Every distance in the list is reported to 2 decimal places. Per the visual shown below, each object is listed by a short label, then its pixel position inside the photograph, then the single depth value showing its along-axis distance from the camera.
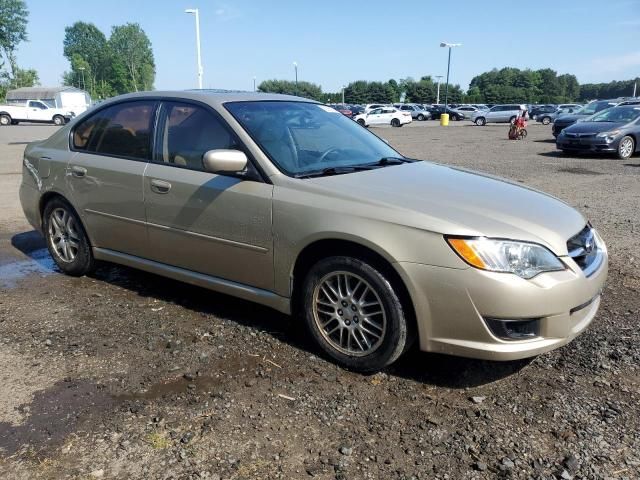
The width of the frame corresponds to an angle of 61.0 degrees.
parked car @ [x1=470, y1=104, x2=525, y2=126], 45.16
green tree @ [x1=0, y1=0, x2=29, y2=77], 86.75
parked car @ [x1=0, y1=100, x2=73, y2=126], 38.53
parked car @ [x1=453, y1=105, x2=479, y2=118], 54.44
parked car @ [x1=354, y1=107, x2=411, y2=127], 41.34
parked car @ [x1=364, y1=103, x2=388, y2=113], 42.90
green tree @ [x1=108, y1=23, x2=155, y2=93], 127.06
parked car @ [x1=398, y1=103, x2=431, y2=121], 57.56
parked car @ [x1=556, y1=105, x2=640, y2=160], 14.71
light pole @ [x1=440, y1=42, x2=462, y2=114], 58.02
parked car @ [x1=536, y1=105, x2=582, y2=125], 43.98
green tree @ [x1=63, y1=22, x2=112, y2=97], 133.25
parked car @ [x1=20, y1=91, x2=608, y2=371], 2.91
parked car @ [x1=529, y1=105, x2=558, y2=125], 48.59
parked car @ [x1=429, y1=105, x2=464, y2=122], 54.09
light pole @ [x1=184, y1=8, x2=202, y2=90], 31.08
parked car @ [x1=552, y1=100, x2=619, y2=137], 21.89
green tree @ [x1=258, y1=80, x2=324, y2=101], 101.38
